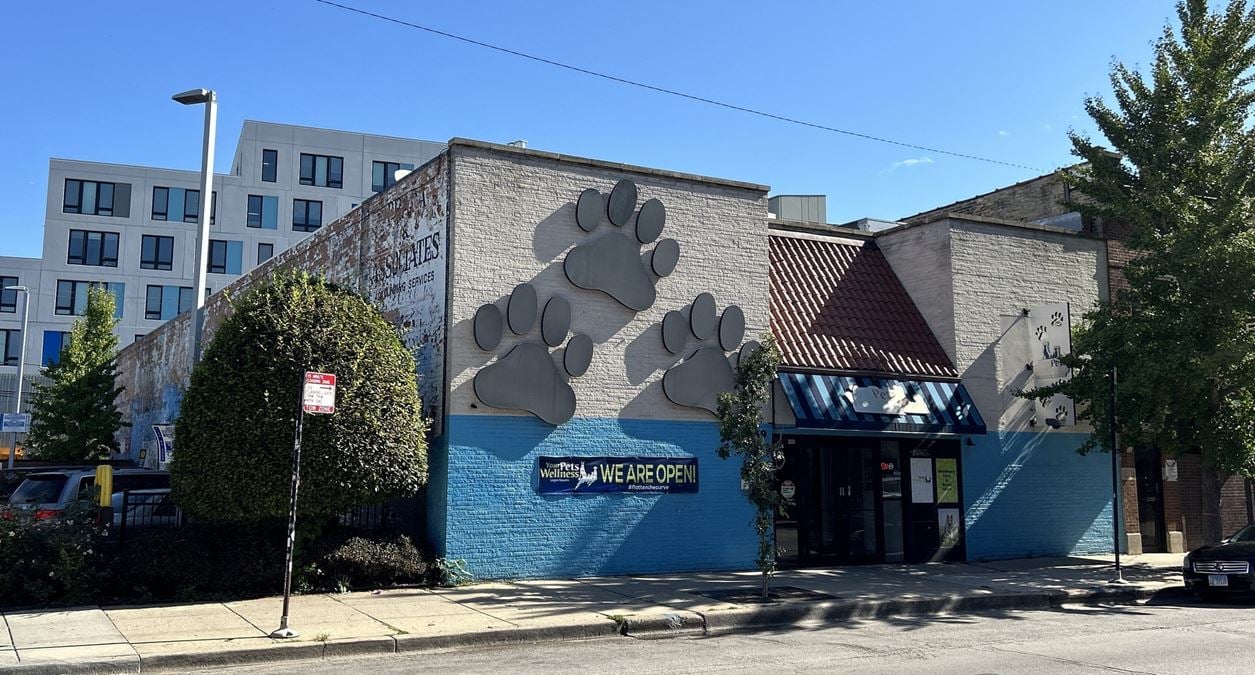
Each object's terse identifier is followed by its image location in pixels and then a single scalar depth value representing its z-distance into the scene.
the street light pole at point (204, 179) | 16.23
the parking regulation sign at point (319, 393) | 11.40
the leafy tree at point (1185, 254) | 17.41
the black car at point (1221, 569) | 14.80
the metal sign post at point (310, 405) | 10.93
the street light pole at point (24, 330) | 39.66
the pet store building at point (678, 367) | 15.75
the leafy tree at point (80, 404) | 33.59
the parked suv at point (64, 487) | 14.89
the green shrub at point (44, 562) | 12.51
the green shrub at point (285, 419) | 13.41
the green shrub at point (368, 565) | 14.22
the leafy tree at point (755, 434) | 14.05
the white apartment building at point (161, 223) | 58.66
